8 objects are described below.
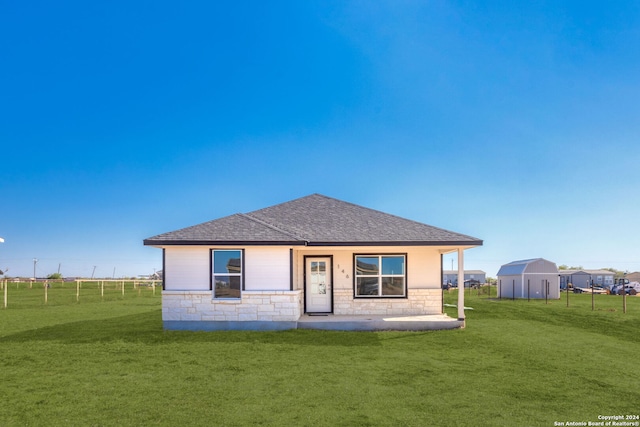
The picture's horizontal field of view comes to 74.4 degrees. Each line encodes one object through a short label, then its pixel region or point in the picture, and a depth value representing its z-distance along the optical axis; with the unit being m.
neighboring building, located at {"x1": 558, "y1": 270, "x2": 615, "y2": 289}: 46.88
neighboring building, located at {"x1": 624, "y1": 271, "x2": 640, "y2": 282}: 57.91
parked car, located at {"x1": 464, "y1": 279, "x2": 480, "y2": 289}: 49.64
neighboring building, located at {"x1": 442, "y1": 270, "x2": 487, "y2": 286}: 58.98
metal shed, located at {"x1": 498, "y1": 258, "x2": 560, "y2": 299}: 31.80
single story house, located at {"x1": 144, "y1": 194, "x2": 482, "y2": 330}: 13.39
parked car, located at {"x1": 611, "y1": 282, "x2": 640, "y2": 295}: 38.78
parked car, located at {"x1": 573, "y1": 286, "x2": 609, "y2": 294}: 41.97
